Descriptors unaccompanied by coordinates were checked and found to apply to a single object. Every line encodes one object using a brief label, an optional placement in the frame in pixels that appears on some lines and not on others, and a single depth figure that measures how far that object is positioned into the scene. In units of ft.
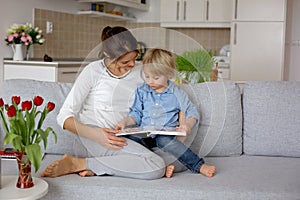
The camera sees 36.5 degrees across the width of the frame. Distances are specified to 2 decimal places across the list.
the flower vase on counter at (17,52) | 12.84
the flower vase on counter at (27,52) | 13.10
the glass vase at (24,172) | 5.60
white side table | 5.29
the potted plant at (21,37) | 12.67
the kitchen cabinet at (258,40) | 15.94
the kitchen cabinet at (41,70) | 12.32
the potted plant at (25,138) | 5.54
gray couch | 6.03
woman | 6.55
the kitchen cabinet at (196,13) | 17.31
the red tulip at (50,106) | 5.82
